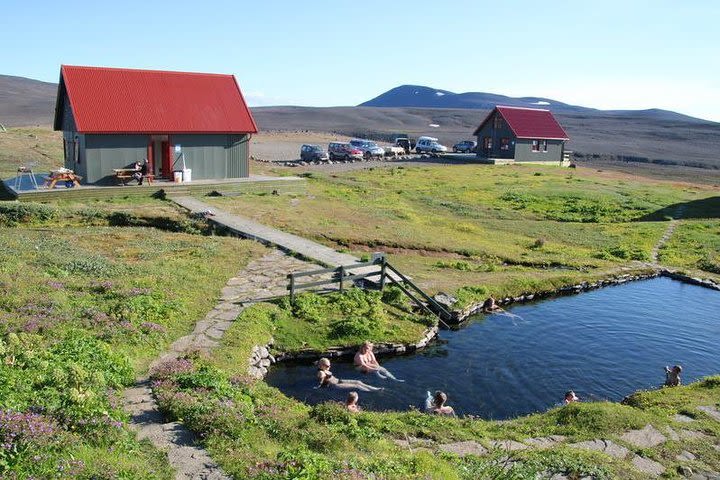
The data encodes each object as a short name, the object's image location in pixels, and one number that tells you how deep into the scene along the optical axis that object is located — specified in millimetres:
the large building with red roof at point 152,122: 34312
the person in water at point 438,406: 14117
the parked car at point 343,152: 65325
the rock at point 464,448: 10883
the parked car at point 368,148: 68250
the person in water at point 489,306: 21891
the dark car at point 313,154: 61656
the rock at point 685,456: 11211
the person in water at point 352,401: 13578
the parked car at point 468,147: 79812
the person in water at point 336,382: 15438
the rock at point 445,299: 20938
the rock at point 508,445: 11148
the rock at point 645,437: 11766
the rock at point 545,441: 11516
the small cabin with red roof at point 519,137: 68188
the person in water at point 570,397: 15018
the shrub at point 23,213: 26750
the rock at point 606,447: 11242
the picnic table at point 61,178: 32406
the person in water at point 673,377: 15969
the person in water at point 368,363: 16500
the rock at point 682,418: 13048
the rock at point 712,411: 13308
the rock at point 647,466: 10680
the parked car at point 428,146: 77250
